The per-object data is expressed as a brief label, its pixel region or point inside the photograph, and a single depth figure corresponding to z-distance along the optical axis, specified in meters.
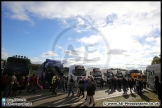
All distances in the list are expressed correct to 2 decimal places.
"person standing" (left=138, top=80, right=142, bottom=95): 12.01
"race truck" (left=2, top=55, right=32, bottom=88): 11.20
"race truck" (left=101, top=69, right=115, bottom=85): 21.08
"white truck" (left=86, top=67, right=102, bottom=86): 18.78
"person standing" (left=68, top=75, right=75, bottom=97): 9.80
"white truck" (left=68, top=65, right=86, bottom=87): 15.95
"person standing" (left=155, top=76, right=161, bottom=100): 8.49
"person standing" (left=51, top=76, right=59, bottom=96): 9.92
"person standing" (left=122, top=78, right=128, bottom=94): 12.76
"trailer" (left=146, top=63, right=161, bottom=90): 12.47
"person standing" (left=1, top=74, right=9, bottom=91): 8.67
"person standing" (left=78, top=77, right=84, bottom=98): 9.59
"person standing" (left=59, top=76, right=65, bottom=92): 12.53
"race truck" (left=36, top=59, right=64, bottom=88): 12.45
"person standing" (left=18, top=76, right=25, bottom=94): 10.14
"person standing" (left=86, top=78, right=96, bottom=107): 6.93
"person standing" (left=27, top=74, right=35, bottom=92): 10.51
